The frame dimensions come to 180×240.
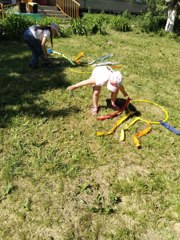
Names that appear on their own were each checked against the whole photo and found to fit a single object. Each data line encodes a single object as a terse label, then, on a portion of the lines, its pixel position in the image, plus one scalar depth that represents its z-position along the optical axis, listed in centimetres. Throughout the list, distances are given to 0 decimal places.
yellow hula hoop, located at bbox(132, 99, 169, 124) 356
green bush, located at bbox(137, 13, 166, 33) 945
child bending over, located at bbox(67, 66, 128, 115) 322
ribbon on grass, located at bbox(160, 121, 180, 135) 339
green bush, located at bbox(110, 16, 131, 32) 929
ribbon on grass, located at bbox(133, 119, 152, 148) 308
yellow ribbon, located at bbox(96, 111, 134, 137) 320
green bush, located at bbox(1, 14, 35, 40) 697
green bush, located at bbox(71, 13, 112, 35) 806
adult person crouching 450
